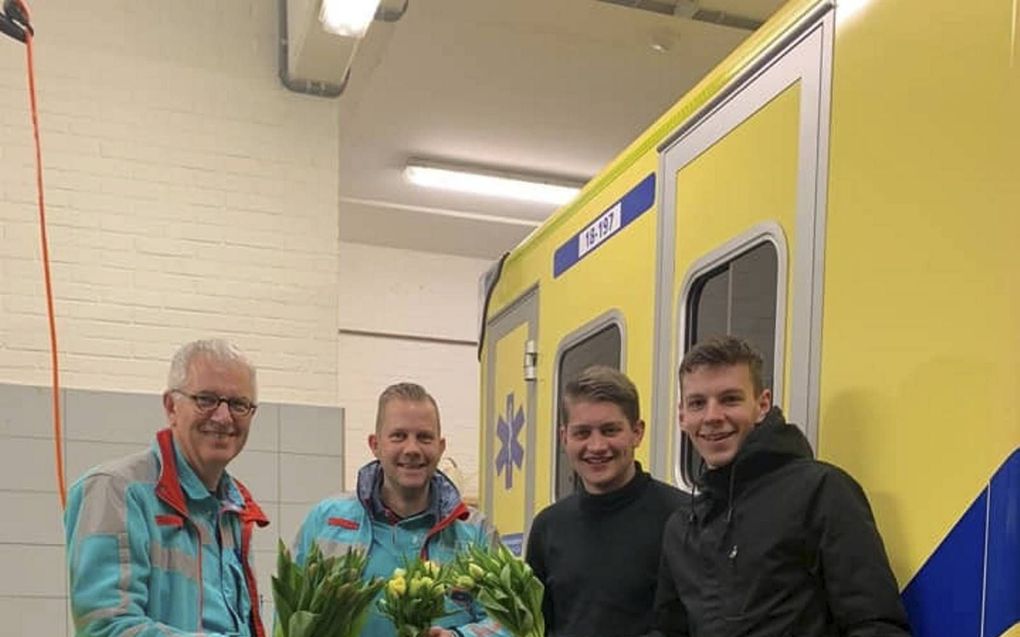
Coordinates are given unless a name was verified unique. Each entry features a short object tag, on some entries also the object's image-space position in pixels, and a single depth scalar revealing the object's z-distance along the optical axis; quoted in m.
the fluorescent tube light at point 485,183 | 8.34
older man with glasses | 2.01
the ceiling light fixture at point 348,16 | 5.19
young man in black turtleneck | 2.32
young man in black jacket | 1.74
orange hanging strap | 4.27
